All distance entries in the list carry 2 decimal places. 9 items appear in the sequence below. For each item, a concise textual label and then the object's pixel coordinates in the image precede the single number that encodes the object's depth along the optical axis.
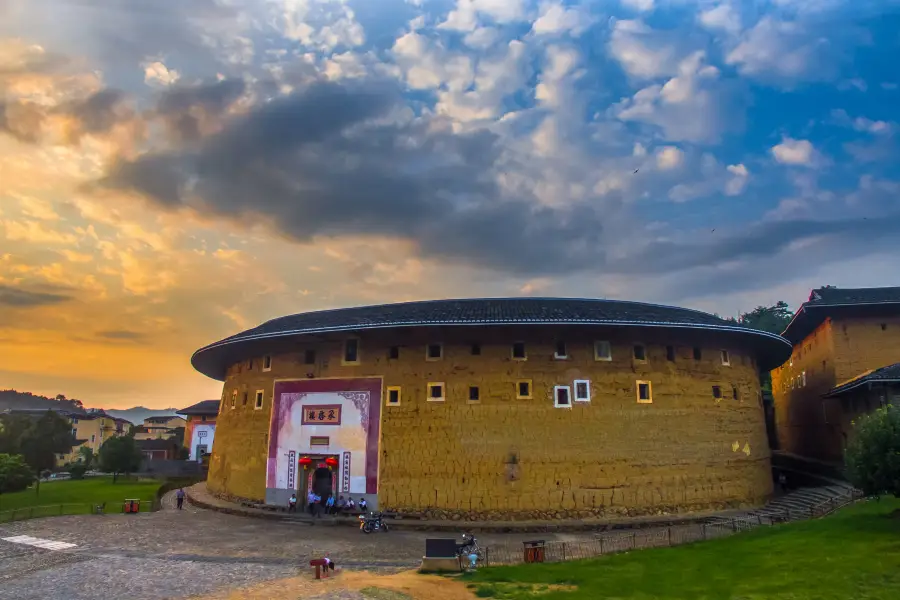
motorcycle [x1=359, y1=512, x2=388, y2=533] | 20.94
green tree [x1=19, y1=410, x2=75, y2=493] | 39.53
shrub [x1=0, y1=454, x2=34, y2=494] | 28.27
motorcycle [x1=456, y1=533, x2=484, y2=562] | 14.96
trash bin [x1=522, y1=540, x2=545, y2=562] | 15.35
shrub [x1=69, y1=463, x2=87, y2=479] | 48.97
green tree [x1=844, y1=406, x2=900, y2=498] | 14.30
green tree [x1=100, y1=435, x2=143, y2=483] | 43.75
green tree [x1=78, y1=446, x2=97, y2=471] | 56.03
